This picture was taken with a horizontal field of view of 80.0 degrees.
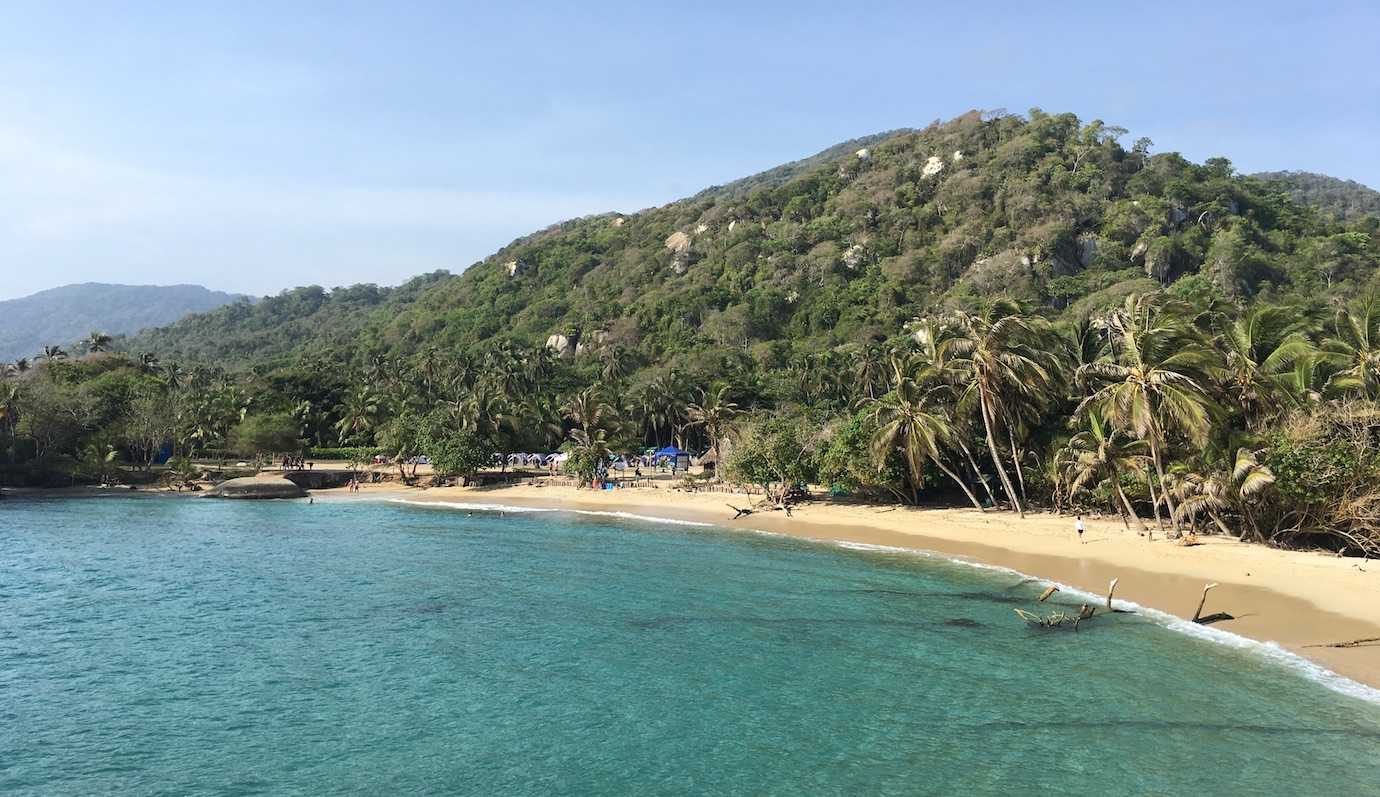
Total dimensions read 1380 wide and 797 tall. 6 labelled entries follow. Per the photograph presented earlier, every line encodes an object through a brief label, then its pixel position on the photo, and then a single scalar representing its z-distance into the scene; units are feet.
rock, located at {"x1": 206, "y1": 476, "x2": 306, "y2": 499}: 204.23
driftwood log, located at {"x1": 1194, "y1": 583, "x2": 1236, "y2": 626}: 70.74
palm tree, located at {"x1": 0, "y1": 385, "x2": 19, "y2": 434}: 198.08
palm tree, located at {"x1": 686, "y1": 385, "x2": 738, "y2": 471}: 215.51
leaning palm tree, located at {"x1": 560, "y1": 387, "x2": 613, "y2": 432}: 222.07
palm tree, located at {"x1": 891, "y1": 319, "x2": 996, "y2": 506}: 127.85
